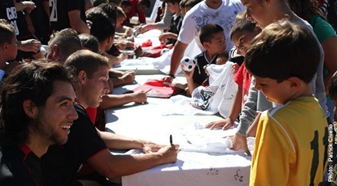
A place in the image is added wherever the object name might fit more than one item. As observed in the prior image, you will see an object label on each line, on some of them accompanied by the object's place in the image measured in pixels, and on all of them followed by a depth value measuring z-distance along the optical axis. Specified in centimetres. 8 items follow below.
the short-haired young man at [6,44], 317
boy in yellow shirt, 155
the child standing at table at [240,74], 262
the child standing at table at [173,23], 558
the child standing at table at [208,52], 360
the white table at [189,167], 222
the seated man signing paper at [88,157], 216
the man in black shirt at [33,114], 169
